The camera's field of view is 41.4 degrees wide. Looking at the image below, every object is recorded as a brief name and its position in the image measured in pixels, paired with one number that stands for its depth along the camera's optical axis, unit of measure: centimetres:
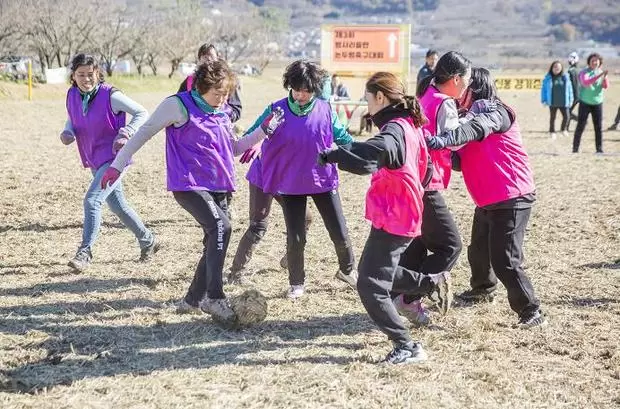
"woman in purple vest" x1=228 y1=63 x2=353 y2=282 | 665
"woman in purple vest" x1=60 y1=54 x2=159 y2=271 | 687
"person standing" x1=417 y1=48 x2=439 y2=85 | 1514
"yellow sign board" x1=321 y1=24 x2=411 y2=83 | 2208
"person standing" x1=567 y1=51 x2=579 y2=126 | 1867
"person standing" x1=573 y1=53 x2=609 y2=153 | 1509
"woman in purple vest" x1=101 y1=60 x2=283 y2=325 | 543
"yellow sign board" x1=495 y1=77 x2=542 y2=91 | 4169
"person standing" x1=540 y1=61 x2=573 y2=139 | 1875
